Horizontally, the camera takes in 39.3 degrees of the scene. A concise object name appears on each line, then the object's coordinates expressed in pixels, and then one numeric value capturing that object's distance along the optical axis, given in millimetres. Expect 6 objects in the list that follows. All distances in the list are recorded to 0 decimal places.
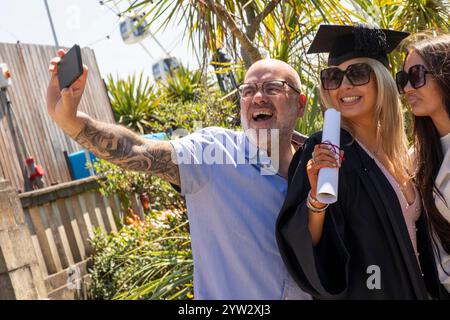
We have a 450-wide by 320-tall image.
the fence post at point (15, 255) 5203
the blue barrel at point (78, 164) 9594
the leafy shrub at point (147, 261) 4816
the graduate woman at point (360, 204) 2340
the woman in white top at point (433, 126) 2586
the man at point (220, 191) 2398
